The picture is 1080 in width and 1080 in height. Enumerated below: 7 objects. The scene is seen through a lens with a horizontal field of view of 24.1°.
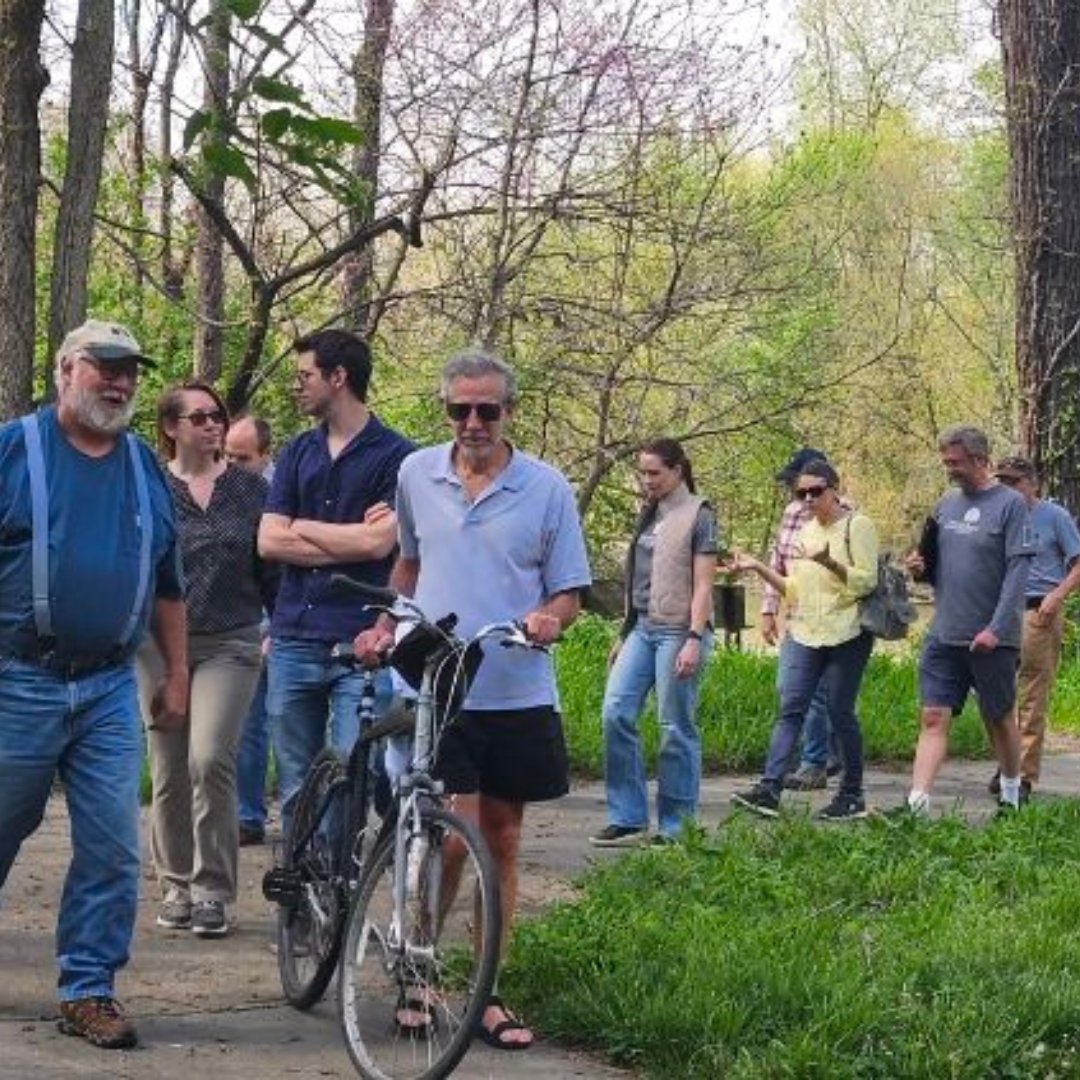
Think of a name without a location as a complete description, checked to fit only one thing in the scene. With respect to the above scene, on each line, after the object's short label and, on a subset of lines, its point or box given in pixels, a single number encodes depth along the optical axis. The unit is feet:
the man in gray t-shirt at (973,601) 36.09
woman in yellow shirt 38.81
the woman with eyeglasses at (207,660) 26.81
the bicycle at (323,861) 22.90
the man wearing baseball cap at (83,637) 21.36
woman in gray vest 35.19
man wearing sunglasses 22.43
